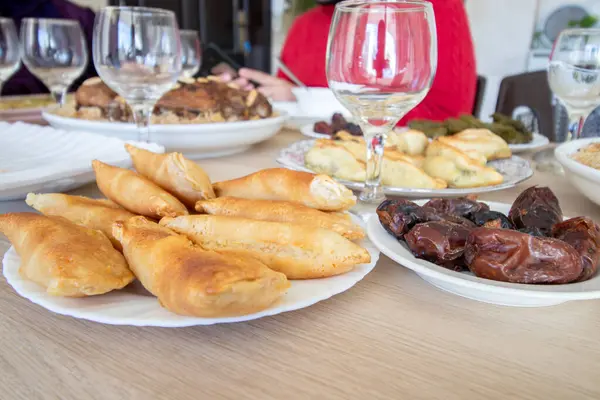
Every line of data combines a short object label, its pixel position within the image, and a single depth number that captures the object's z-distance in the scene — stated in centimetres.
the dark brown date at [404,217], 43
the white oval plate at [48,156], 56
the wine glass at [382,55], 55
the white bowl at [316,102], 133
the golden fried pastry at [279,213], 42
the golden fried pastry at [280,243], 37
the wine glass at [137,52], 71
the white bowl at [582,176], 59
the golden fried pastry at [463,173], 67
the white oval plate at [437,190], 64
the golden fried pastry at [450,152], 69
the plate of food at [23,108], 124
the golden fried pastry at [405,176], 65
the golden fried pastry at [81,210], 42
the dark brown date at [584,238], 37
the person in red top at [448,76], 181
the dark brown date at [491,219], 43
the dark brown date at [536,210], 44
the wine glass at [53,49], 112
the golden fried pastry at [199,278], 30
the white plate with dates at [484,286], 34
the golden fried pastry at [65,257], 33
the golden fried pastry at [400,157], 67
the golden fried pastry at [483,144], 77
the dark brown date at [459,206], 46
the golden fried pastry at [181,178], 46
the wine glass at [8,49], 117
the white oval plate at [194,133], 85
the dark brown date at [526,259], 36
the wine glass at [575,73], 87
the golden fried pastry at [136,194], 43
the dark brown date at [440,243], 38
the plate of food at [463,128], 98
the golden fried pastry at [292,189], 45
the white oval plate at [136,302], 31
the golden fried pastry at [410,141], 80
